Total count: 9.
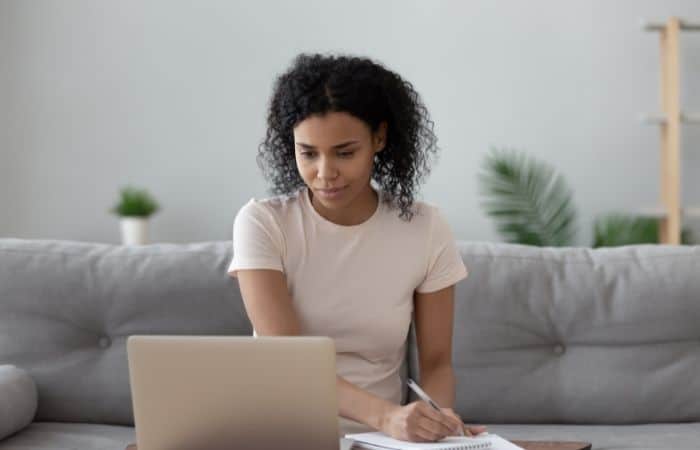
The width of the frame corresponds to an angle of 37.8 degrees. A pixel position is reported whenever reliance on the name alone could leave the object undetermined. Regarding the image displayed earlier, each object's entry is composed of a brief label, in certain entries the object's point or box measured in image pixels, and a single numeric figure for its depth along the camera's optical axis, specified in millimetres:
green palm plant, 4156
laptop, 1278
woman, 1708
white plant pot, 4074
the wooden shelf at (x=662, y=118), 4043
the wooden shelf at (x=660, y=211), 4047
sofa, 2148
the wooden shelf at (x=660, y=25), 4039
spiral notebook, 1384
